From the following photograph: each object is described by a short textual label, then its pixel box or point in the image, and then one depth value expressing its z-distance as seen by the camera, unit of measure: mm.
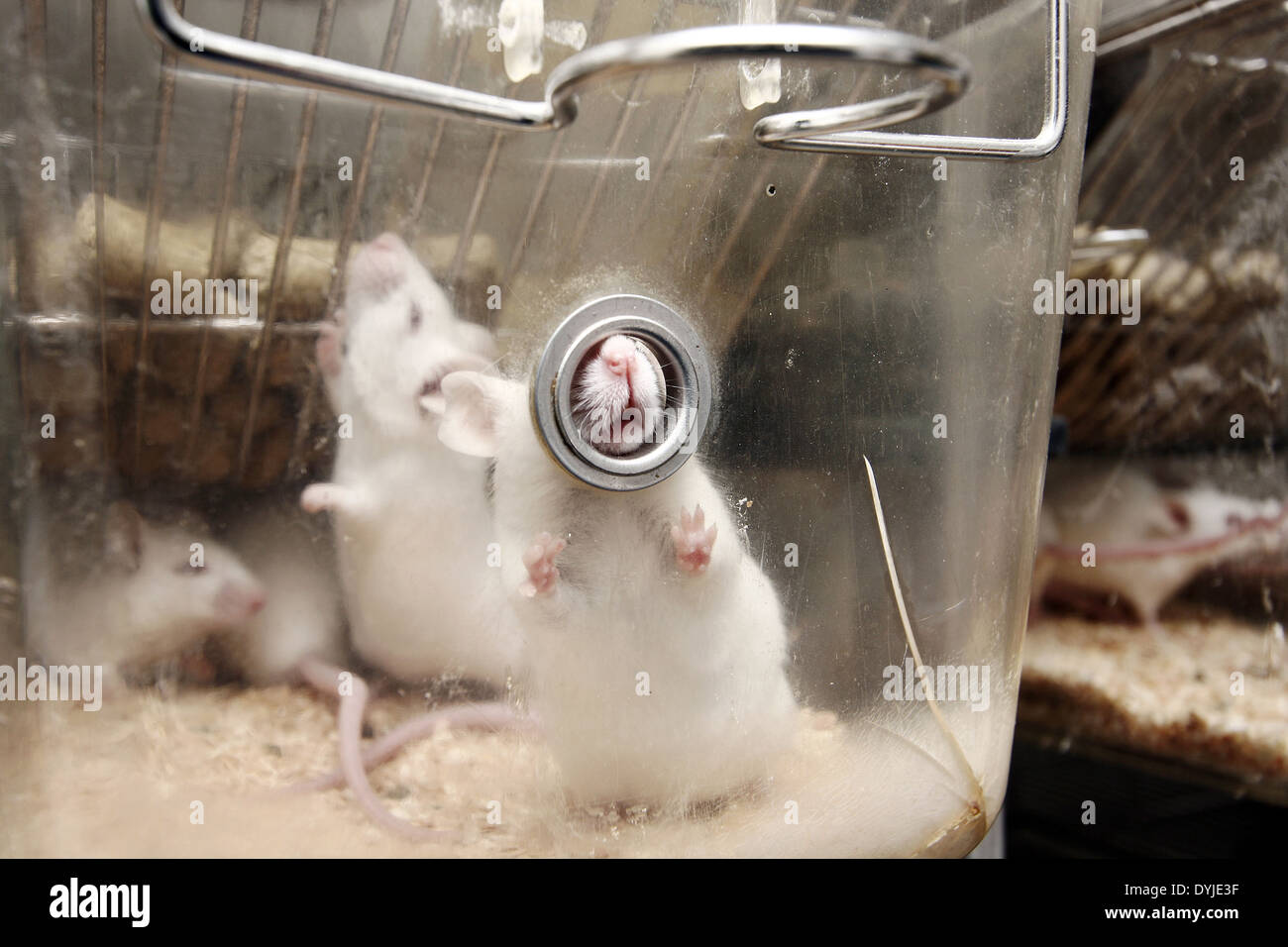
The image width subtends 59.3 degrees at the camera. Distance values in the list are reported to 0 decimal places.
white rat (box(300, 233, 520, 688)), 161
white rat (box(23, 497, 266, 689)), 163
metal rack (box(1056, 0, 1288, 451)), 290
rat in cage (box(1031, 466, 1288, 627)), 325
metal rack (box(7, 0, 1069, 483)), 136
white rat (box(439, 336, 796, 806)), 166
